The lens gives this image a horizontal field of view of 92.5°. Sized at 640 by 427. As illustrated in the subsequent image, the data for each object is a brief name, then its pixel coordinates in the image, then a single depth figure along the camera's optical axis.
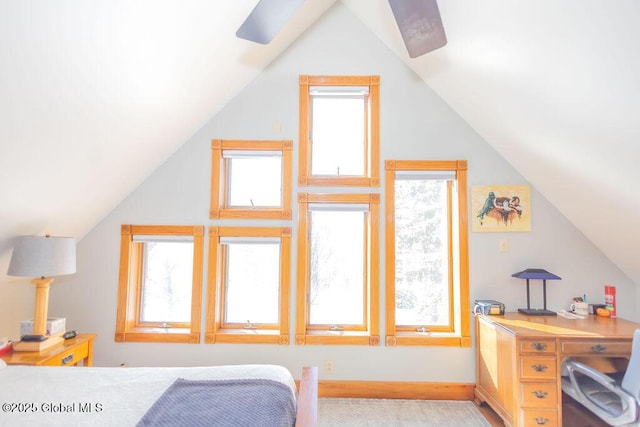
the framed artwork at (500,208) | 2.68
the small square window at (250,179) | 2.72
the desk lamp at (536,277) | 2.46
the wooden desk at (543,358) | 2.04
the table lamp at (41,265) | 1.91
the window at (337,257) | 2.71
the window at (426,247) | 2.69
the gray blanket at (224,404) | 1.19
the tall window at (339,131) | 2.74
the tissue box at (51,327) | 2.10
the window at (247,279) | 2.70
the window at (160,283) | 2.67
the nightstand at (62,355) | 1.88
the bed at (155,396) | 1.23
